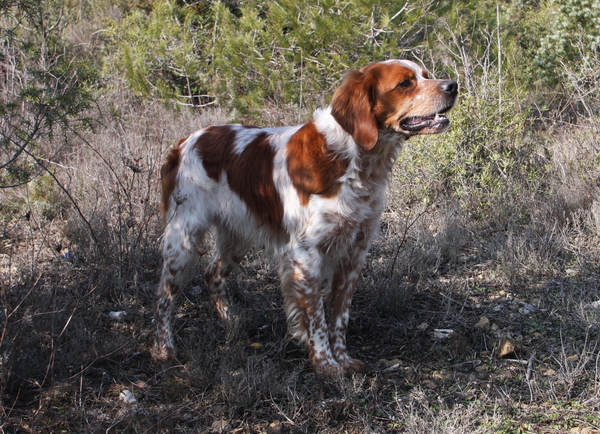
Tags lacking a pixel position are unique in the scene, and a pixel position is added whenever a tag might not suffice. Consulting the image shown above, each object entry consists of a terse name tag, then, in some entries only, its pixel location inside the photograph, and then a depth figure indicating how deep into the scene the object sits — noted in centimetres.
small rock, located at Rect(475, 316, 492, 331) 340
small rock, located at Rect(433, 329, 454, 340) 332
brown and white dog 291
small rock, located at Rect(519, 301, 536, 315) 359
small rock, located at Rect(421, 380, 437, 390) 288
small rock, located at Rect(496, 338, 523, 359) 307
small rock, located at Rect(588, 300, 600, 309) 344
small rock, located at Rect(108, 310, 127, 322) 350
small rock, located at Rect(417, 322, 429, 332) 343
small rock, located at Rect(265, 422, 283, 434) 250
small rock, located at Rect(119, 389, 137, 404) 262
